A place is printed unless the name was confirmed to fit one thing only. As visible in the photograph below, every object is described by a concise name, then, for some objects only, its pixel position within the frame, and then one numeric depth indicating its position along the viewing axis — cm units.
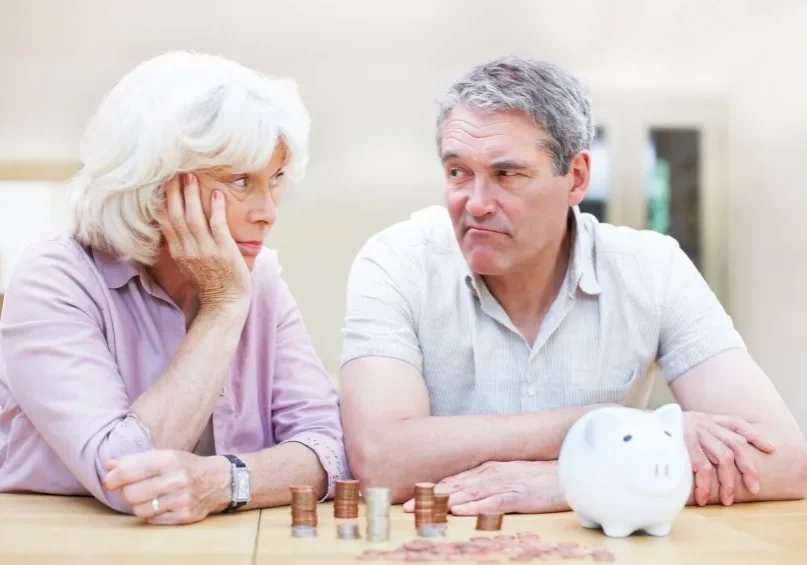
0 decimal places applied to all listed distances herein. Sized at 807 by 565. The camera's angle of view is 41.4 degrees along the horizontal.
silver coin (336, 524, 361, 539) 156
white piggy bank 149
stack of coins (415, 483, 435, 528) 160
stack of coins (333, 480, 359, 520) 174
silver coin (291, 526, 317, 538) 158
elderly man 196
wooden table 144
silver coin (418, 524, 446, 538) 158
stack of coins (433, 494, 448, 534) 160
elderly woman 177
